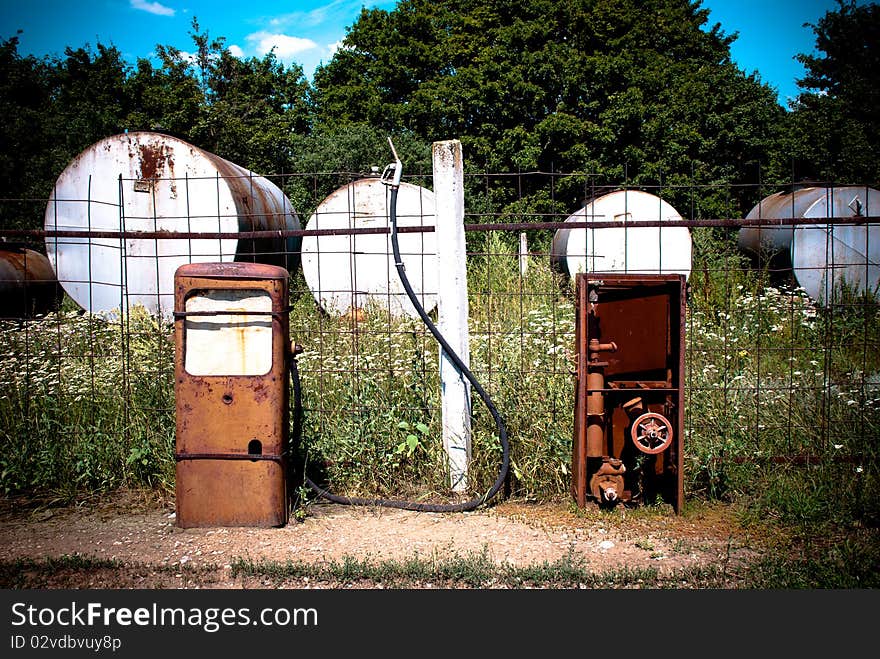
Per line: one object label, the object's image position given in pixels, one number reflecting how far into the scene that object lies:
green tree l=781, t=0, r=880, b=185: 19.66
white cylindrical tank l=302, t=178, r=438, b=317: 10.09
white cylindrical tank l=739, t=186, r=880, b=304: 10.66
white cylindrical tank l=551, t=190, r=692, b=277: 11.23
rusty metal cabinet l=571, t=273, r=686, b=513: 4.38
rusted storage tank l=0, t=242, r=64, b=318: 11.90
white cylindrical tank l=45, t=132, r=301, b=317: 9.95
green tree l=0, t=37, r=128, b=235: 17.72
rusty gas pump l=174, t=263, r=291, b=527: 4.26
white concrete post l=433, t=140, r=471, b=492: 4.79
